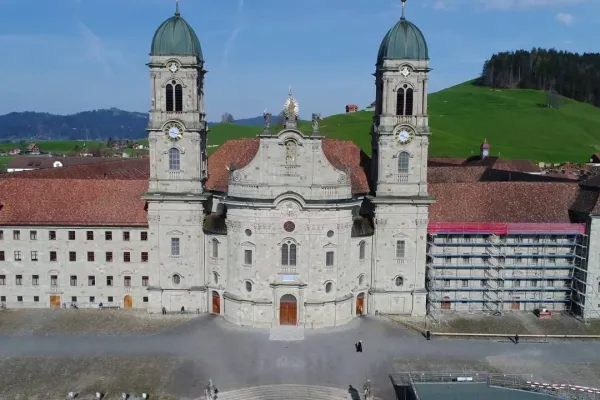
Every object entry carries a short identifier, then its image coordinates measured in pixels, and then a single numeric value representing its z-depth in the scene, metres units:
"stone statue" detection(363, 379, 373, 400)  37.44
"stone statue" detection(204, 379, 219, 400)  37.41
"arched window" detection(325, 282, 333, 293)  50.74
